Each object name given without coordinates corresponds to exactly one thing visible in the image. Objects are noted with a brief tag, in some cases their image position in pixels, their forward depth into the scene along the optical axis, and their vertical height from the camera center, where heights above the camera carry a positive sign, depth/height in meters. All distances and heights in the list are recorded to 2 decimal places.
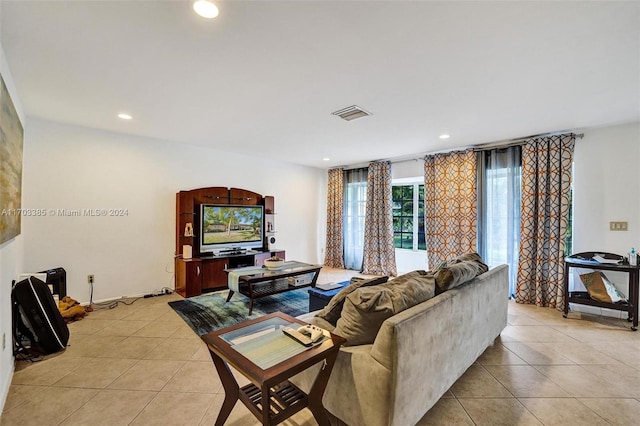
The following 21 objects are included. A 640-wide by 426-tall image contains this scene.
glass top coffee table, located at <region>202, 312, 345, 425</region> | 1.20 -0.69
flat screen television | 4.54 -0.25
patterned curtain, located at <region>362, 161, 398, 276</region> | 5.40 -0.22
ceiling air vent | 2.88 +1.10
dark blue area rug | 3.09 -1.22
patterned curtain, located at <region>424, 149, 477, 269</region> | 4.34 +0.17
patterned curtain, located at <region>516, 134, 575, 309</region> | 3.56 -0.03
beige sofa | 1.34 -0.83
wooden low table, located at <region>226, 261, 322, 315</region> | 3.29 -0.83
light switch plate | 3.28 -0.12
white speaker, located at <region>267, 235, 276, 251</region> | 5.36 -0.56
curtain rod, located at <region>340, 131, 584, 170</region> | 3.64 +1.06
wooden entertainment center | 4.09 -0.70
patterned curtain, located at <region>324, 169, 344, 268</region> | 6.18 -0.12
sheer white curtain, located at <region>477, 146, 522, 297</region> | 4.01 +0.12
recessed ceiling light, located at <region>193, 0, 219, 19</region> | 1.47 +1.12
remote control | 1.42 -0.66
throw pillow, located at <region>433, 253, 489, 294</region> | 1.84 -0.42
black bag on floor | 2.32 -0.91
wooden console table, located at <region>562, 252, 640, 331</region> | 3.01 -0.70
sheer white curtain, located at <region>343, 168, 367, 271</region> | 5.97 -0.03
